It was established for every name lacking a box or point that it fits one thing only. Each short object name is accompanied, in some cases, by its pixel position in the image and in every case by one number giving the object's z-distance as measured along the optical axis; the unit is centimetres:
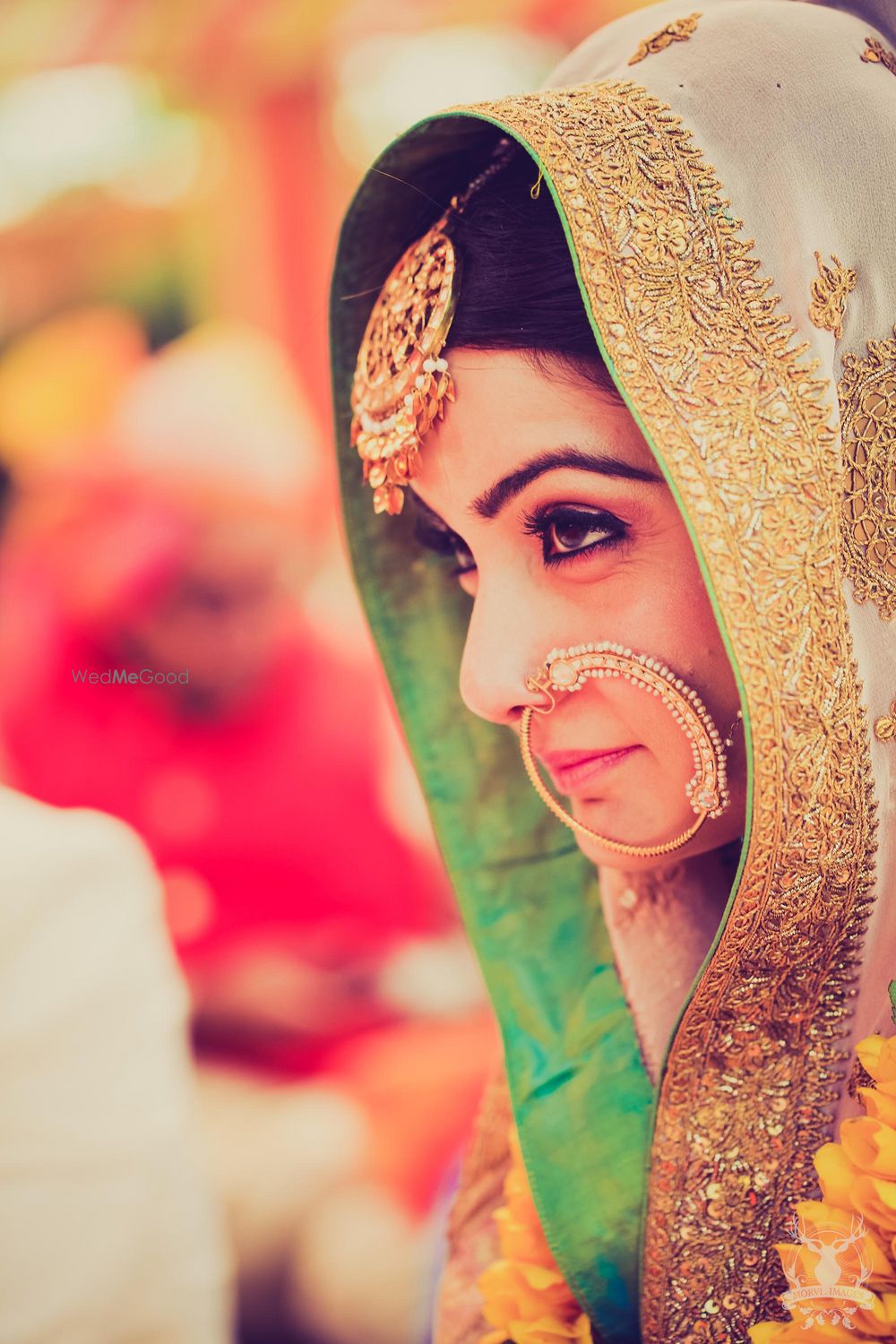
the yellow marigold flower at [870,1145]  73
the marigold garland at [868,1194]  72
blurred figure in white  125
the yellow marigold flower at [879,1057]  77
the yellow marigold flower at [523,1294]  91
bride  72
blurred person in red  232
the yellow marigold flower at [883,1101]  75
